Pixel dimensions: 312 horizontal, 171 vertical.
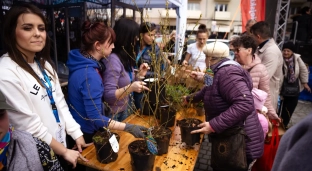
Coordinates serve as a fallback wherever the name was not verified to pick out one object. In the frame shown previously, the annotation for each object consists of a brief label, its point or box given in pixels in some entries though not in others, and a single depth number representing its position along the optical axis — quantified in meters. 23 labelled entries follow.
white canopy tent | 4.79
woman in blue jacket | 1.65
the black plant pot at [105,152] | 1.41
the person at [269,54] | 3.09
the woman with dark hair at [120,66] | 1.88
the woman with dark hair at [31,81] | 1.25
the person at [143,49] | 2.97
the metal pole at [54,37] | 4.72
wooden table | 1.45
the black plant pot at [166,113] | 1.97
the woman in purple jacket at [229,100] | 1.65
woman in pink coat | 2.38
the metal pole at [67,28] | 4.74
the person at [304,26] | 8.26
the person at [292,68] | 3.74
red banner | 6.06
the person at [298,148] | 0.53
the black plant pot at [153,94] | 1.96
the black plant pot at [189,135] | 1.71
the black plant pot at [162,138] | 1.54
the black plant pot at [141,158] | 1.32
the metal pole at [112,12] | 4.61
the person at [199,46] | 4.02
